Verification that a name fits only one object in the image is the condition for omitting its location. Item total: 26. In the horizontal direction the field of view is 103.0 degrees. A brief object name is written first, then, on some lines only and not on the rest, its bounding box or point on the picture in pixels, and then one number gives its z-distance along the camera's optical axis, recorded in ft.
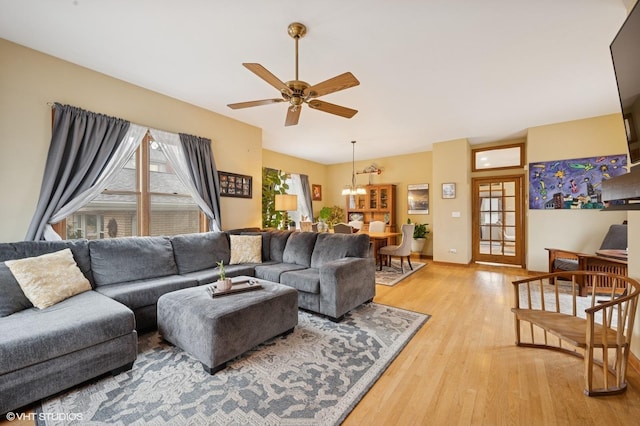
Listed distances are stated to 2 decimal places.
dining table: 16.80
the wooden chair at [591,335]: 5.24
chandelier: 19.95
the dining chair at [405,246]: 16.10
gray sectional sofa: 5.13
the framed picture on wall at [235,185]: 13.79
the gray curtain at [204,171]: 12.07
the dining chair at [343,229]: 16.78
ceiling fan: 6.59
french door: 17.66
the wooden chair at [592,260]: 11.02
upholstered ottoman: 6.23
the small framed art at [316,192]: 24.98
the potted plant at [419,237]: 20.66
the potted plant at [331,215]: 24.61
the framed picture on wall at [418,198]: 21.34
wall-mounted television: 4.43
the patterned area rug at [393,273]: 14.35
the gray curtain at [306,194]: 23.40
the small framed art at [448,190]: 18.02
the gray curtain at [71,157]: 8.34
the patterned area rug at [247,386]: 4.93
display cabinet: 22.38
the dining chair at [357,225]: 20.57
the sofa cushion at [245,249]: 12.01
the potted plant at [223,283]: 7.61
